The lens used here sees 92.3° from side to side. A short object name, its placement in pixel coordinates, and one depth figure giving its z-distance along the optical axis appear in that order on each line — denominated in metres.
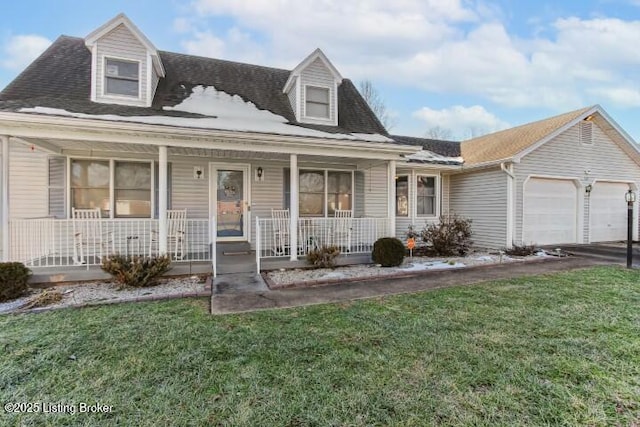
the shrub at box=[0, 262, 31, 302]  5.21
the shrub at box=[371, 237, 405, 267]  7.74
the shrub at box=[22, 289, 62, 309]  4.94
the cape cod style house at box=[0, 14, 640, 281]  6.75
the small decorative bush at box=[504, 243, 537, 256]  9.48
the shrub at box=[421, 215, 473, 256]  9.51
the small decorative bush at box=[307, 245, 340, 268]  7.54
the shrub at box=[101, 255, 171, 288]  5.91
